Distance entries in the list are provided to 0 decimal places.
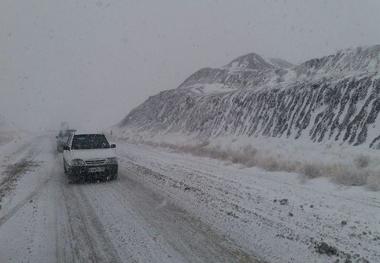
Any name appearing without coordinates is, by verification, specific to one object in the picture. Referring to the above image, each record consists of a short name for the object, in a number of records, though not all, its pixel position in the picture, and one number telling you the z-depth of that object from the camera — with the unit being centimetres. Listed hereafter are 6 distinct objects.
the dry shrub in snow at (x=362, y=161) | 1254
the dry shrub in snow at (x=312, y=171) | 1250
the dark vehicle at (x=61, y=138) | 2971
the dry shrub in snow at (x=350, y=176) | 1082
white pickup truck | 1377
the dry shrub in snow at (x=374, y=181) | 991
